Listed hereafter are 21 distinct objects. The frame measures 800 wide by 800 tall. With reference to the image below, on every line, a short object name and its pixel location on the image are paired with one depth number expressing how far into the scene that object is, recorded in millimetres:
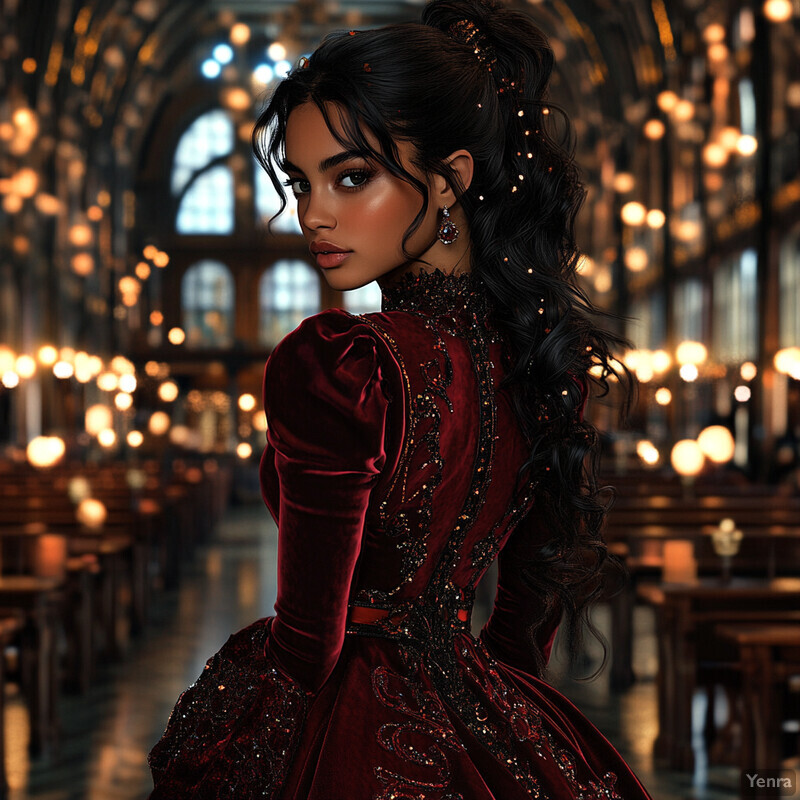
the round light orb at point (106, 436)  16016
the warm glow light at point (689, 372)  14594
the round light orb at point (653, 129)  17109
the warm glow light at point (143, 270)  29642
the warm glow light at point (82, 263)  22016
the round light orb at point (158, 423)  25656
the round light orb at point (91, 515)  8961
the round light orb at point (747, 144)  12523
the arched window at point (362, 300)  33562
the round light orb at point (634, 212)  14961
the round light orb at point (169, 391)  24188
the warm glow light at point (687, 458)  10383
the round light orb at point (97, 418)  16109
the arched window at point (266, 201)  32562
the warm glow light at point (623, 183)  19562
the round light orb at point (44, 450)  10992
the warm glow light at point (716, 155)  14972
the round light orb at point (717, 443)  11295
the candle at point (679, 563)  5812
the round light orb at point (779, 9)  11570
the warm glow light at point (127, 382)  20859
